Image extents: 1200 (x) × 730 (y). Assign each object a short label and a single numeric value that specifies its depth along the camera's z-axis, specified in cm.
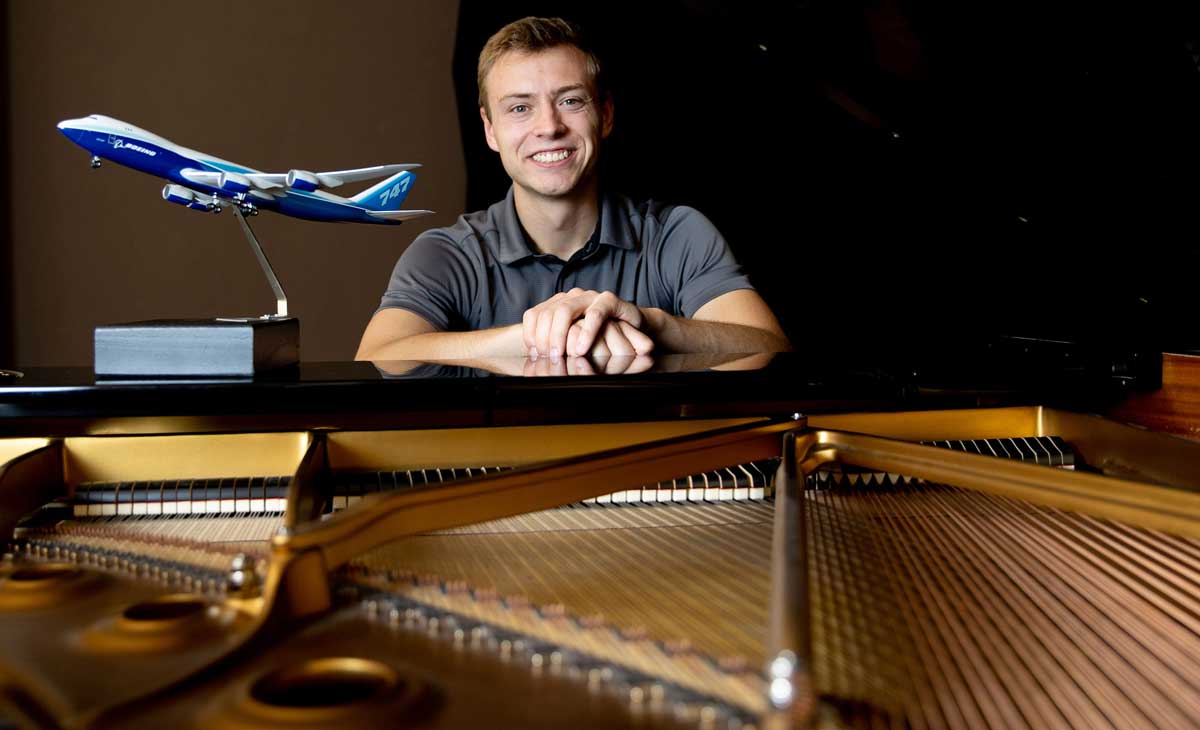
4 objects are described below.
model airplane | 132
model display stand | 111
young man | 185
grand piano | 53
